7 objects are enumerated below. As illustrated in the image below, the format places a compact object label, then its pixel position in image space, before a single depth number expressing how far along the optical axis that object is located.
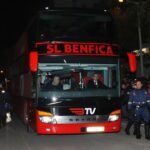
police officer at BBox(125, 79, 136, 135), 15.46
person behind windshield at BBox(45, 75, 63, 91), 14.25
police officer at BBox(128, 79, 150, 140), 15.00
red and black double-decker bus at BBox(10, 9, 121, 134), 14.23
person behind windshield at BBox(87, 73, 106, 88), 14.44
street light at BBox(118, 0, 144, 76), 20.03
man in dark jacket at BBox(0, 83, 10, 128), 19.31
